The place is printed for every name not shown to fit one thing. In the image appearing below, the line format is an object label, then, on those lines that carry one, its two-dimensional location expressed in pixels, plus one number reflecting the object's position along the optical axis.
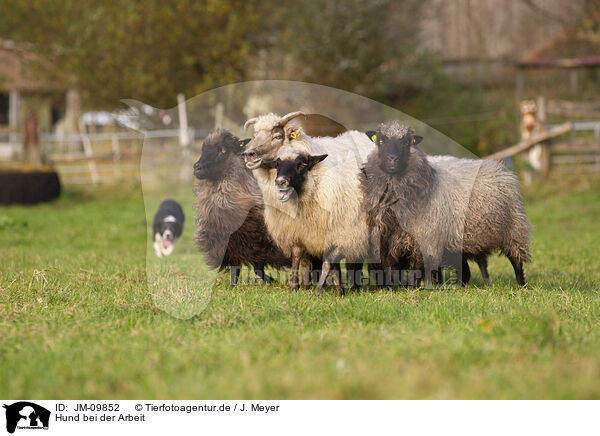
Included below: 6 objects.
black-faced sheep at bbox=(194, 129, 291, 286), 12.26
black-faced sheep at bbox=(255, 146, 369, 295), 11.14
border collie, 17.62
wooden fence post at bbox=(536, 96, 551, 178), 30.75
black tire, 29.58
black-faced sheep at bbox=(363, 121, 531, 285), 11.41
